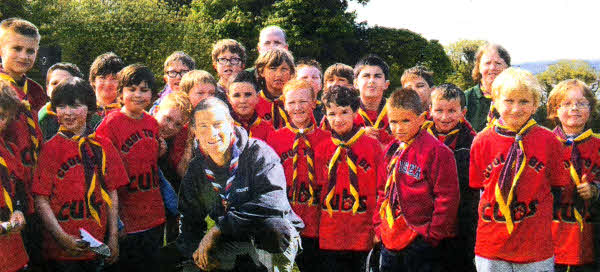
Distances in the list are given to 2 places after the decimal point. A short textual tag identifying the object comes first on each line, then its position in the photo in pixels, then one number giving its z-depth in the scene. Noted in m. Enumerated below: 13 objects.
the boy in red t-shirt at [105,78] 5.84
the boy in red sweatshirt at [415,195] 4.52
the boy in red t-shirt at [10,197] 4.08
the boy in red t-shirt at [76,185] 4.41
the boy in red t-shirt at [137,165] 4.97
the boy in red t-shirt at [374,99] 5.61
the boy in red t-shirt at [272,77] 5.71
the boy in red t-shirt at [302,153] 5.10
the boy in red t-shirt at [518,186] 4.36
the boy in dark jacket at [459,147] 4.99
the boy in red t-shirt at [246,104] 5.13
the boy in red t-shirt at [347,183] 4.96
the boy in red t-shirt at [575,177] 5.25
